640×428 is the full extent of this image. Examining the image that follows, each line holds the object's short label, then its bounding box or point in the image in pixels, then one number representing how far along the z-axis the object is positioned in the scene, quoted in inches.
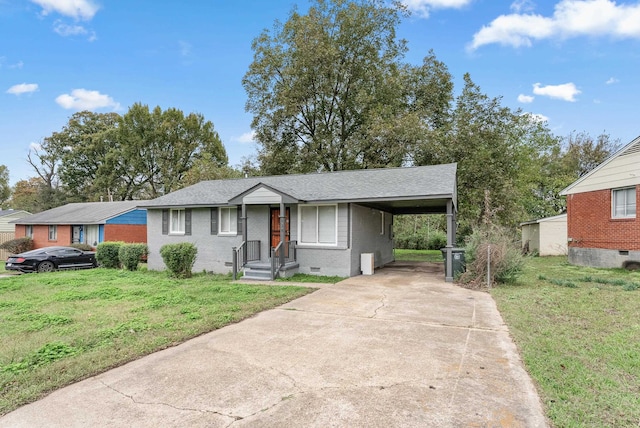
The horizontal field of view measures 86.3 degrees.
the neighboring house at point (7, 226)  931.3
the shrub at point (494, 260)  375.6
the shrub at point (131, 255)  571.5
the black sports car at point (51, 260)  581.9
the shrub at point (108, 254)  601.3
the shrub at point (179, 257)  465.7
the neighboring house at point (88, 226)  861.2
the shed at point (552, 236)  791.1
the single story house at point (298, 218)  446.0
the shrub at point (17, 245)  895.7
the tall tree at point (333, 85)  901.8
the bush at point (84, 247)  824.9
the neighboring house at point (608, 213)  473.7
